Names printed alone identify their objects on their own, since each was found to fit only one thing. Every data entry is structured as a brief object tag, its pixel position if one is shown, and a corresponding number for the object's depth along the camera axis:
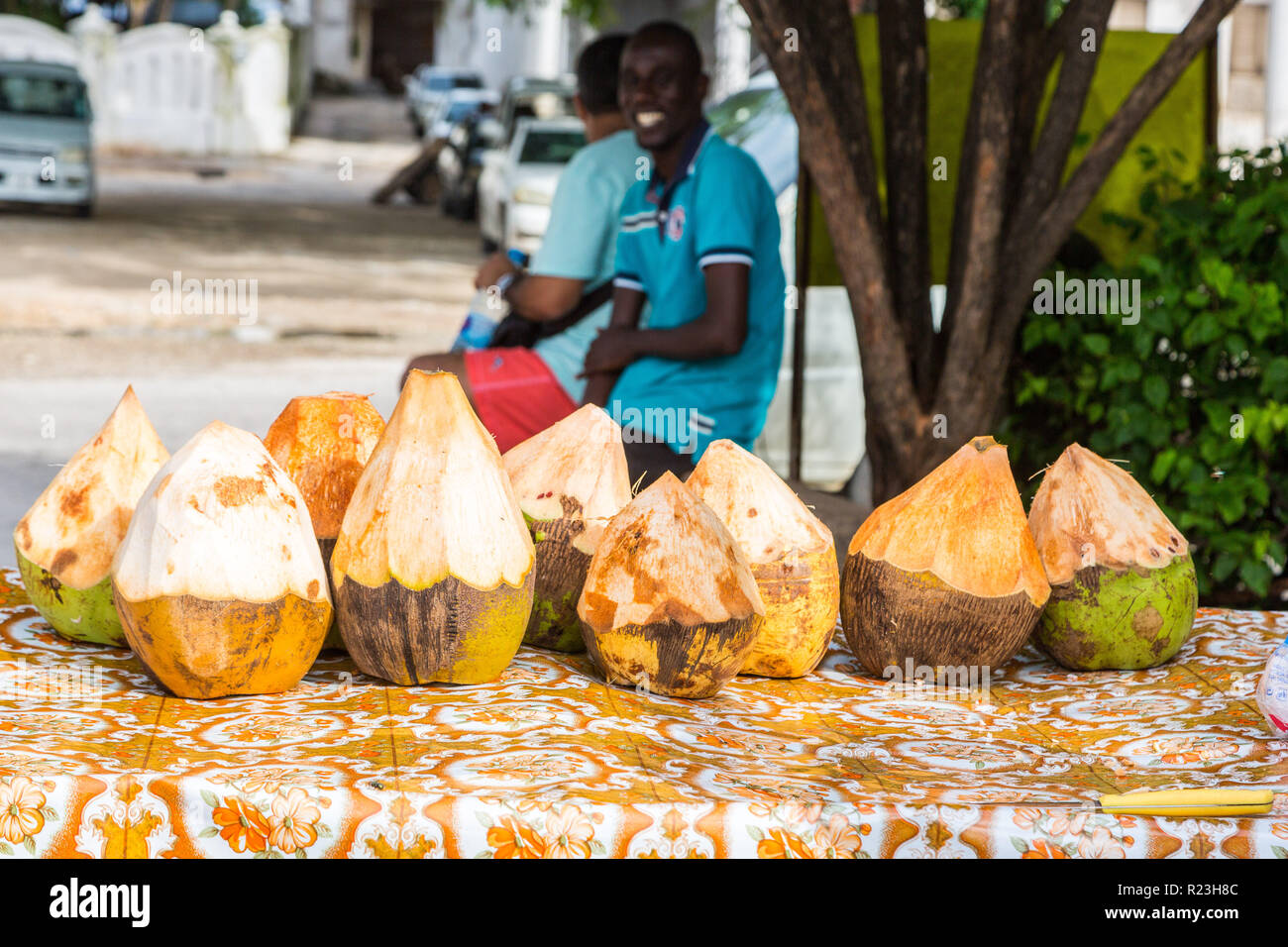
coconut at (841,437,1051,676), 1.98
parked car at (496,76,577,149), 15.77
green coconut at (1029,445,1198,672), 2.07
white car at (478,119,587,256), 13.04
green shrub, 3.57
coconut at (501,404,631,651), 2.08
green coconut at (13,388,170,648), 2.01
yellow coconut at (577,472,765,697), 1.87
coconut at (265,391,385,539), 2.05
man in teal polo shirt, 3.21
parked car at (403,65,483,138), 30.87
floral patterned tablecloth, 1.52
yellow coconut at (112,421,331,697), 1.76
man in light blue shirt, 3.64
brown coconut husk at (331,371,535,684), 1.83
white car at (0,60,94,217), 15.95
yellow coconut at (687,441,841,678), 2.03
